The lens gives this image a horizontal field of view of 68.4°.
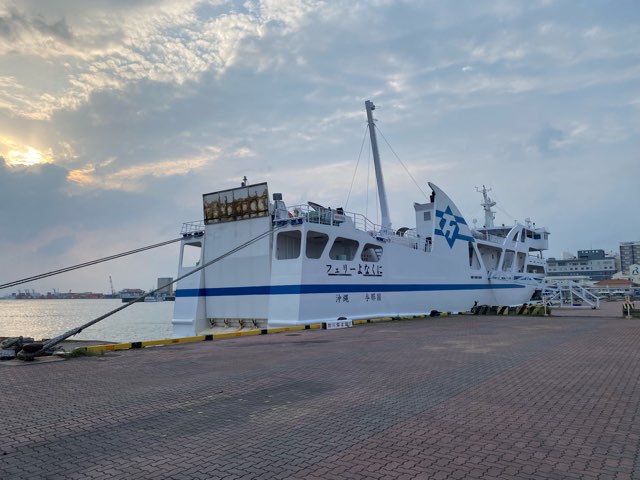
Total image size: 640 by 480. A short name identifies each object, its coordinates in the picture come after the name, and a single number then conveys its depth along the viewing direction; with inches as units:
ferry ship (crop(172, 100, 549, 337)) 777.6
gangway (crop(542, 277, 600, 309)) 1370.8
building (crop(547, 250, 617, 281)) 6313.0
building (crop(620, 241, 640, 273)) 7244.1
